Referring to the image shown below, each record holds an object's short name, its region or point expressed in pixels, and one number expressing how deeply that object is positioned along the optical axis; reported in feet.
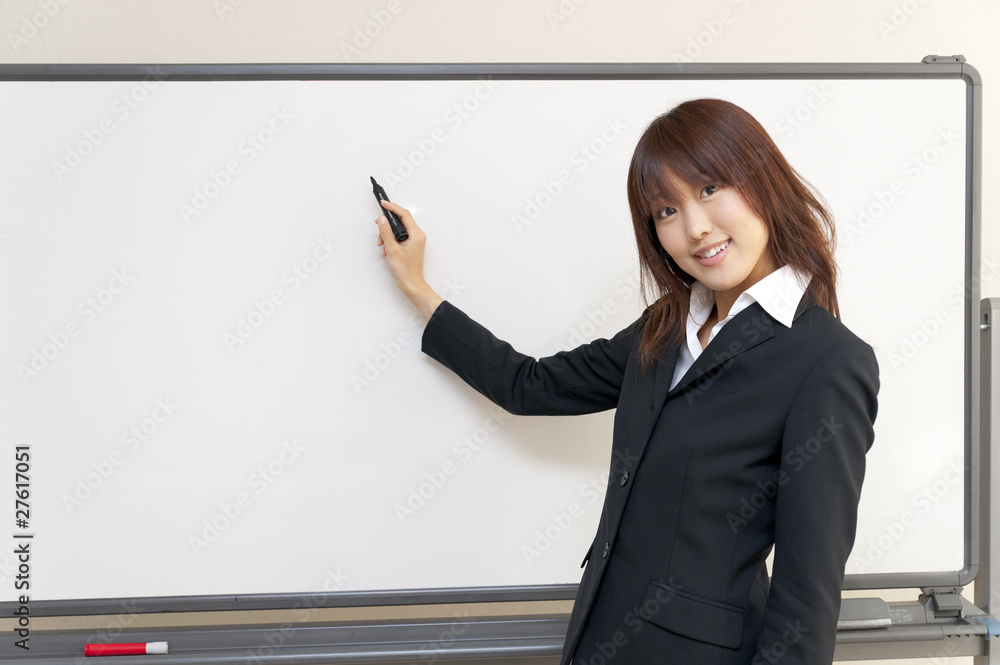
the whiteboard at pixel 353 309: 3.58
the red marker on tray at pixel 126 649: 3.52
